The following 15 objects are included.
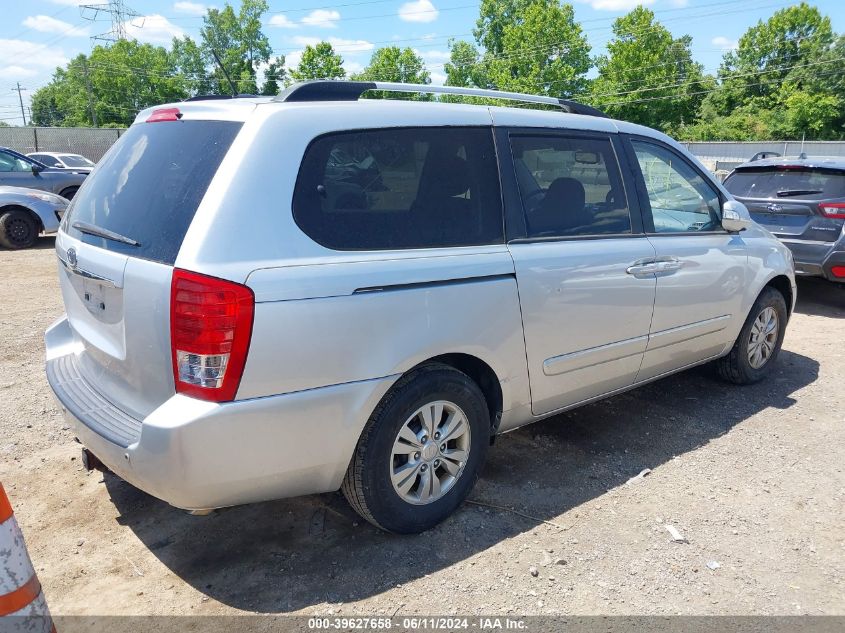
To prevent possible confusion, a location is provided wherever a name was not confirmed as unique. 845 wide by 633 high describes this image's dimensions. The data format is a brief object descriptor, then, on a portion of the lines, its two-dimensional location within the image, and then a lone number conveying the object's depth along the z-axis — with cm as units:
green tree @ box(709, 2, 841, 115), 5700
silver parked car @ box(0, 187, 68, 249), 1105
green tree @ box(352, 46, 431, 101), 6034
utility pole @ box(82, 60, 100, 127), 7341
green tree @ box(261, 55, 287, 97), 6975
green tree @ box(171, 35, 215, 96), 7875
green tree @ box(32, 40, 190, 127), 7906
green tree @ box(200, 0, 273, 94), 7250
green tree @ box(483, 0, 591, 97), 5388
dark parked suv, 711
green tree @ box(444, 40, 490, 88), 6153
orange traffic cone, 192
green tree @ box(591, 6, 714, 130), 5406
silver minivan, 234
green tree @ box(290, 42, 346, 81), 5644
